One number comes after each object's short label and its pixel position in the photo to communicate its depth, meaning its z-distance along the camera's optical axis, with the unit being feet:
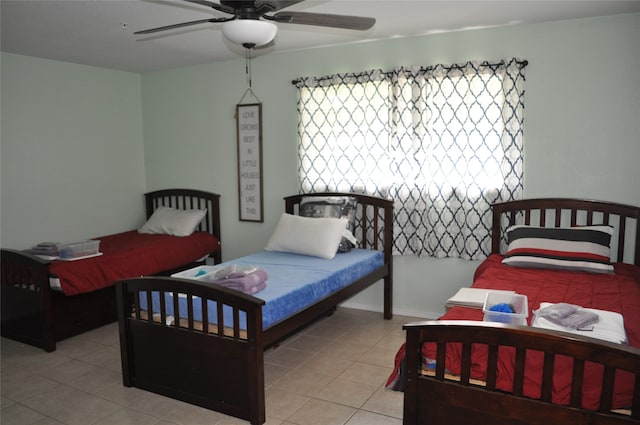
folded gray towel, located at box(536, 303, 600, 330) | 7.11
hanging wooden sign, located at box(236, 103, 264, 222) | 16.29
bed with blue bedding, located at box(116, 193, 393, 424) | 8.65
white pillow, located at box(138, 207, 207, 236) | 16.44
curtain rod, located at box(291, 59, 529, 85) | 12.37
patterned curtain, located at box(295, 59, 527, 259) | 12.76
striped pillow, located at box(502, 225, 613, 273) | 10.85
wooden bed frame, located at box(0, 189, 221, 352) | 12.28
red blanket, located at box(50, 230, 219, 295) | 12.65
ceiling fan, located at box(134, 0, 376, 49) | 7.38
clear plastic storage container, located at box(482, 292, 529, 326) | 7.25
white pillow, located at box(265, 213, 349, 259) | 12.93
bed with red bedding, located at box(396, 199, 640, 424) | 6.04
